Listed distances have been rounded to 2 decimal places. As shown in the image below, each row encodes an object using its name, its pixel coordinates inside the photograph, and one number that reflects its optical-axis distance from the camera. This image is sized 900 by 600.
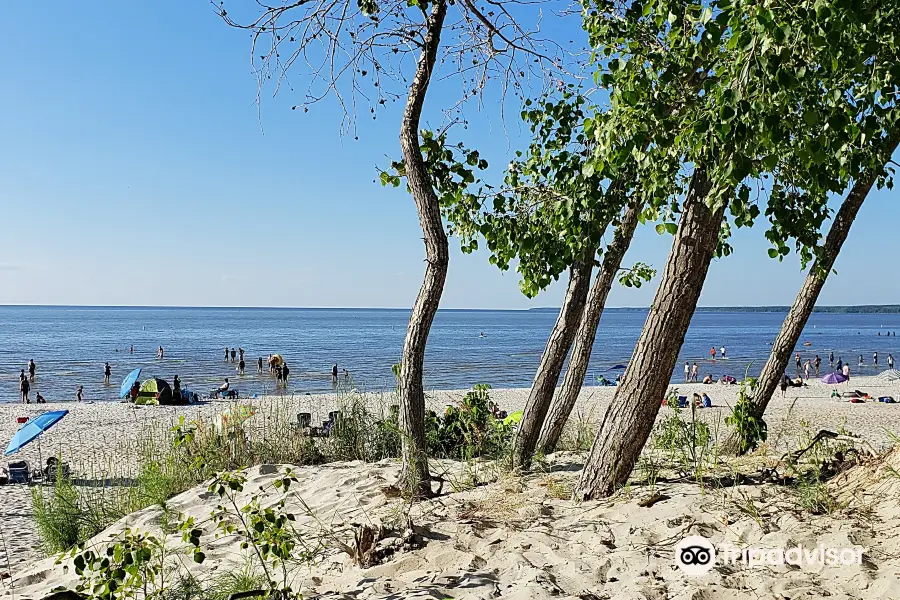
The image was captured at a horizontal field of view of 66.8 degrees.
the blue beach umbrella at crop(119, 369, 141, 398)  24.95
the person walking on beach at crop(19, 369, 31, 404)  25.69
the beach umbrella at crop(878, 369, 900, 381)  32.91
